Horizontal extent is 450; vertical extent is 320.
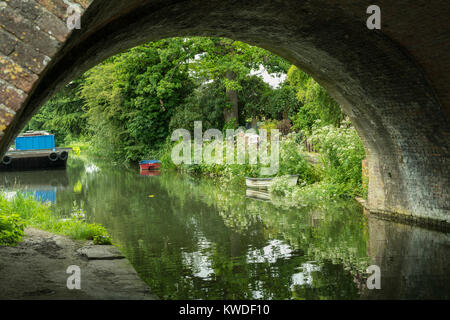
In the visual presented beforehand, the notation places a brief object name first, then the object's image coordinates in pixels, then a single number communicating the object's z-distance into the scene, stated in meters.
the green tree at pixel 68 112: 42.41
